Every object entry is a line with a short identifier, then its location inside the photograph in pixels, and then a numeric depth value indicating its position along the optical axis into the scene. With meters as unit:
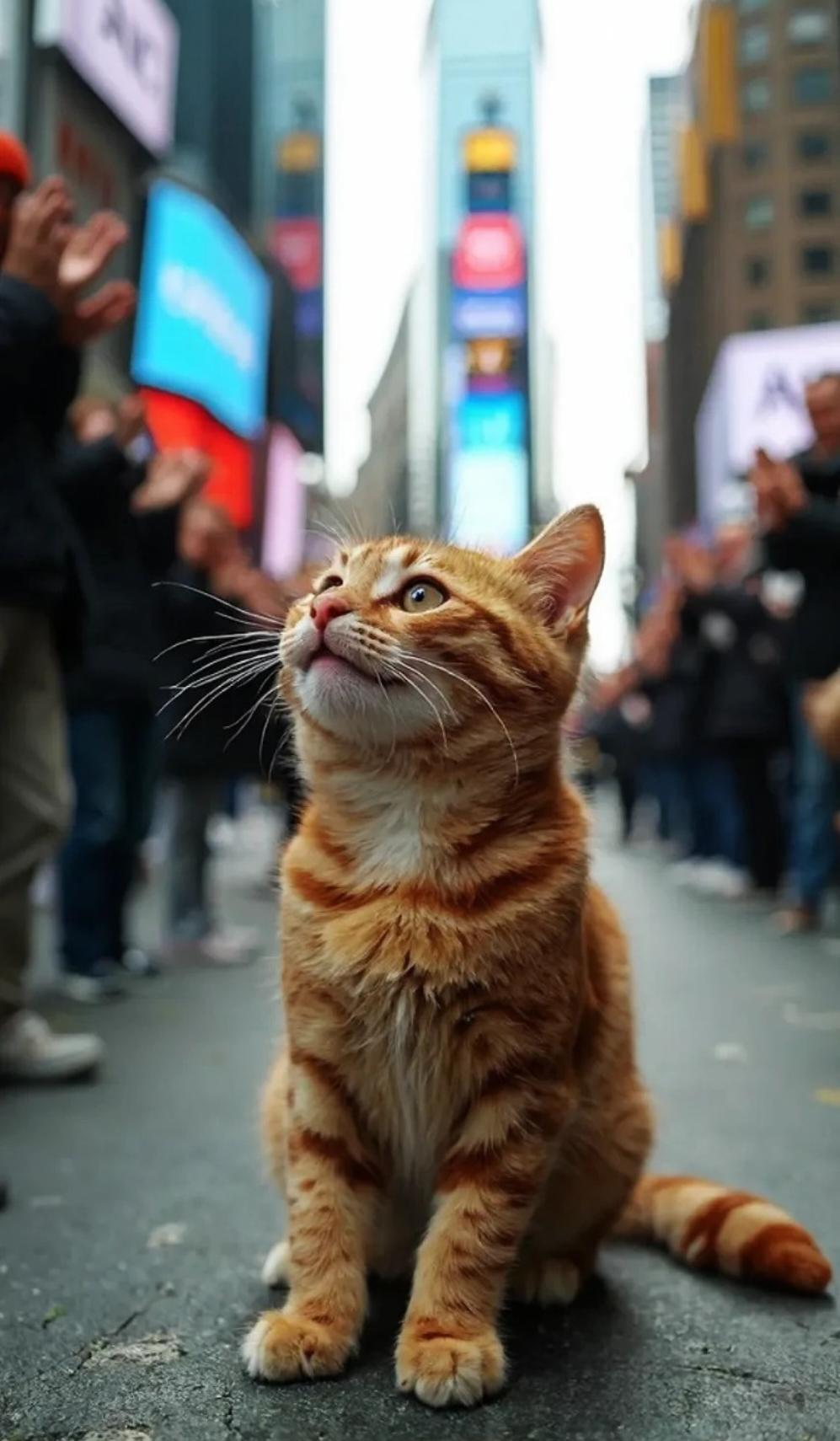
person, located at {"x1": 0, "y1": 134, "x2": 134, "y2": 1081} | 2.62
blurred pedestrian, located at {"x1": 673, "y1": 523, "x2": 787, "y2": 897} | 6.61
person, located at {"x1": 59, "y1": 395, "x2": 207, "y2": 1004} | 4.00
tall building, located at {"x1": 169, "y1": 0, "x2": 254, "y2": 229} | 18.00
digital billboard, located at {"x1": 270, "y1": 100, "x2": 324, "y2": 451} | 28.08
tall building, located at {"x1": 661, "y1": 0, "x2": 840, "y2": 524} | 15.03
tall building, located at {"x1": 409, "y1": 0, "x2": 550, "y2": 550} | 23.02
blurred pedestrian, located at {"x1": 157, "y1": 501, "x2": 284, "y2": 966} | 4.98
